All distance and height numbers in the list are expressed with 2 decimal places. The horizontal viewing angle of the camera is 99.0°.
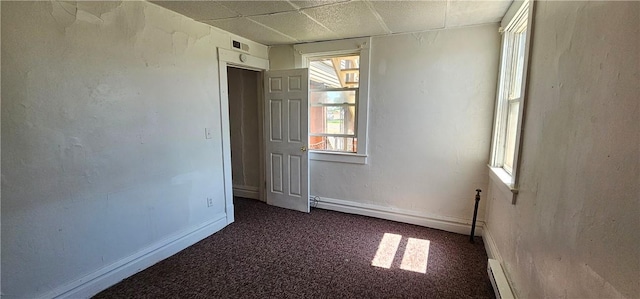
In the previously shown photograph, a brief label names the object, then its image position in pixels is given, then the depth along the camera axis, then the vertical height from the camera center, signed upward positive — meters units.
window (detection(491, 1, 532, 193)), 2.29 +0.28
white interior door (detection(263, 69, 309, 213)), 3.60 -0.26
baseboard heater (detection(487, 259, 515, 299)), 1.81 -1.14
